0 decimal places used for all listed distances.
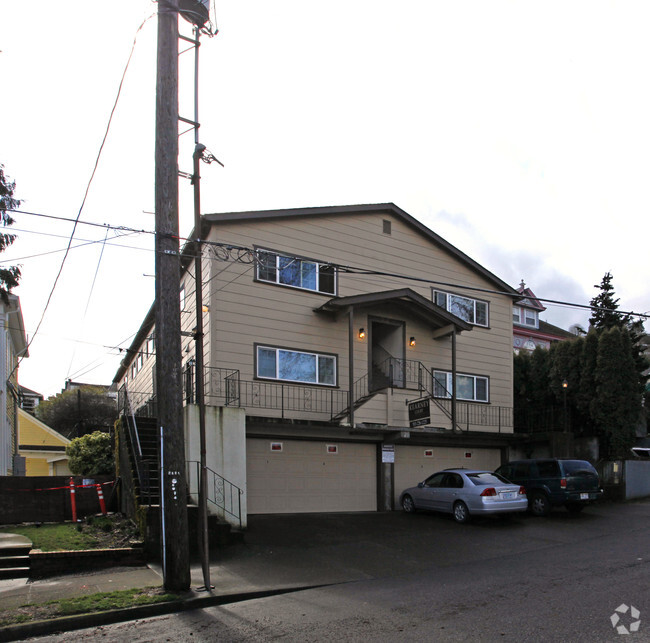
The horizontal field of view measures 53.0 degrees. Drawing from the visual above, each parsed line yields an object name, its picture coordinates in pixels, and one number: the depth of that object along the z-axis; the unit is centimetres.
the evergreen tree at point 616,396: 2078
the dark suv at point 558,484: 1662
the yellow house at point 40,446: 3656
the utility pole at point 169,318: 941
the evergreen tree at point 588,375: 2148
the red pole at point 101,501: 1634
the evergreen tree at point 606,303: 3756
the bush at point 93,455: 2003
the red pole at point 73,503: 1569
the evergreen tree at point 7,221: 896
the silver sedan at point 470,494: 1552
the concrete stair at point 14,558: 1057
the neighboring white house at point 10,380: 2156
